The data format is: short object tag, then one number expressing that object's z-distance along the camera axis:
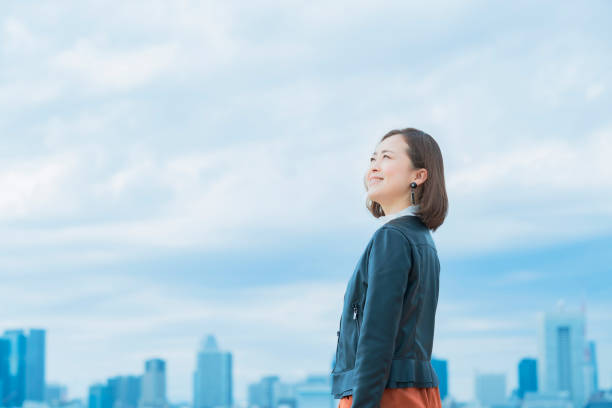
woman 3.17
